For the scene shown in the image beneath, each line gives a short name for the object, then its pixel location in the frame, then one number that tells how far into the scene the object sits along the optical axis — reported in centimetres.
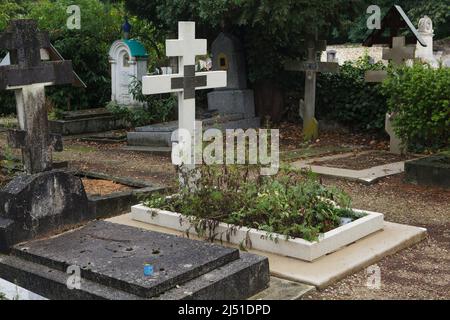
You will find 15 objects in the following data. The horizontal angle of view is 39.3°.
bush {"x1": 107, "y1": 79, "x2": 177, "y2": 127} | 1388
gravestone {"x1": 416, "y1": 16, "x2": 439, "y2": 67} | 1107
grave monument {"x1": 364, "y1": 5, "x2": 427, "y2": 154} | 1090
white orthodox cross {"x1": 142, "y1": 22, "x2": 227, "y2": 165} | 626
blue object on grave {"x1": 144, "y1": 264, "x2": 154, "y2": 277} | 421
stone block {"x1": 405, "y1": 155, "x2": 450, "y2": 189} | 828
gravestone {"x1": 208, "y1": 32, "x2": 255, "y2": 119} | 1382
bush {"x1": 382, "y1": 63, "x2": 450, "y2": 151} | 846
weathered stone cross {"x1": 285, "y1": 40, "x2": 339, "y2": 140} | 1289
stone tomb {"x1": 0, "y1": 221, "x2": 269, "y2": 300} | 413
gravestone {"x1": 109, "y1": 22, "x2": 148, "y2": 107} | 1474
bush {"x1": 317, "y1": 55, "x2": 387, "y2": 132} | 1270
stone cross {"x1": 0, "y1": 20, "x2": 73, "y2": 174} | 534
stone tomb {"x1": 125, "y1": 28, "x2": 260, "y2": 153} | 1342
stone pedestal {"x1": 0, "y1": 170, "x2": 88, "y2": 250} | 523
